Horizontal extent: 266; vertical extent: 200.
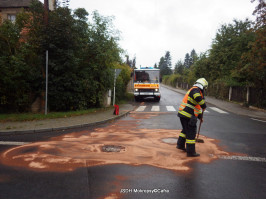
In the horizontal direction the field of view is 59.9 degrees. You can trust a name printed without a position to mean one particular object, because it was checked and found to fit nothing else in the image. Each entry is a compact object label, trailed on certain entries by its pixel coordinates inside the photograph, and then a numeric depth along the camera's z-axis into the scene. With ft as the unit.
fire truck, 68.49
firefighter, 17.54
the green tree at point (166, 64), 375.08
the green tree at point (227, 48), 94.08
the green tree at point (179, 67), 292.49
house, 100.53
